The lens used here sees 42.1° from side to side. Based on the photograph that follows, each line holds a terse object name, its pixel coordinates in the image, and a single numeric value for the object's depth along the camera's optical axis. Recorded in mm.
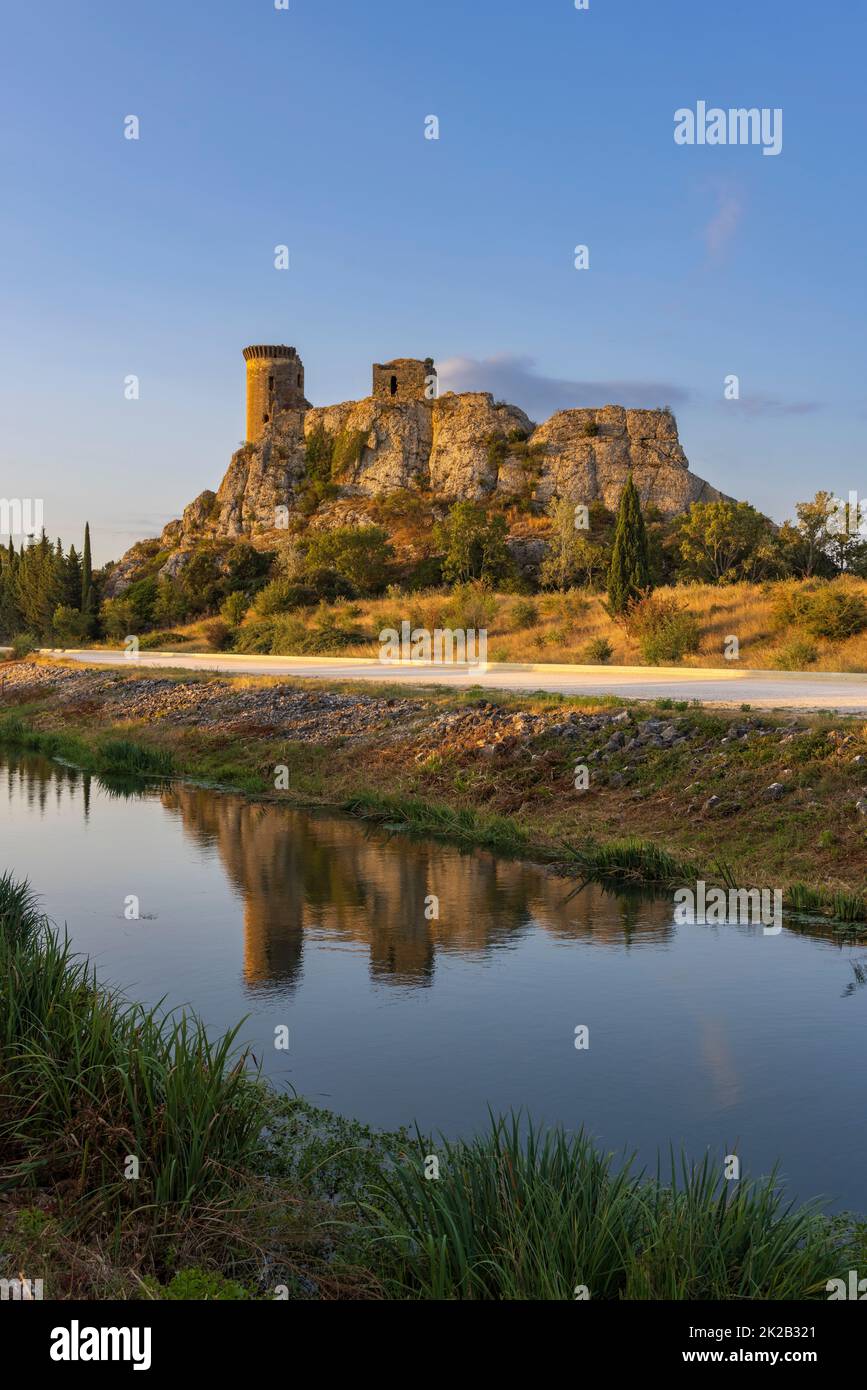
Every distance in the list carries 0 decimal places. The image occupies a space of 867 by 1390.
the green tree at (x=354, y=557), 73375
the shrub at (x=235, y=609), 66562
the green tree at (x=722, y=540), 63031
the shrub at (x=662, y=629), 36750
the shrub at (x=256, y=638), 56594
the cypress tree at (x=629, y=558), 46531
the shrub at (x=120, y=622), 73375
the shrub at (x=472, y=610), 48562
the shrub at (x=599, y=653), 39625
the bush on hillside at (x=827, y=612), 33688
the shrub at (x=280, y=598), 64438
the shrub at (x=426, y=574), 74625
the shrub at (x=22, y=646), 56375
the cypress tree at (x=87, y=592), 74312
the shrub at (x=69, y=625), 72375
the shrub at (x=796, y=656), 32562
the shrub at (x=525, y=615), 47500
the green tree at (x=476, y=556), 73562
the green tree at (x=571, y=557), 65500
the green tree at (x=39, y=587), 76375
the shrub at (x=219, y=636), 62406
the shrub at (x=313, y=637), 52031
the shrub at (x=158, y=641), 66312
